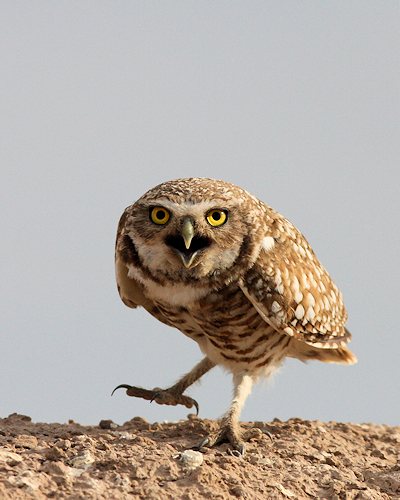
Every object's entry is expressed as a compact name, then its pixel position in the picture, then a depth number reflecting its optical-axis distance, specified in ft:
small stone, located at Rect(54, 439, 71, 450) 38.34
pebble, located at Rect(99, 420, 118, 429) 44.29
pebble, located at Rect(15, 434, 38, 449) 39.17
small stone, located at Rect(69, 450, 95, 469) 36.76
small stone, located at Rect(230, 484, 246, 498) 36.28
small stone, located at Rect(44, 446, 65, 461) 37.52
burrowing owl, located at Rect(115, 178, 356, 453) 39.96
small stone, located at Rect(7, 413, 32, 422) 45.27
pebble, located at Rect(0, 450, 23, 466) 36.86
